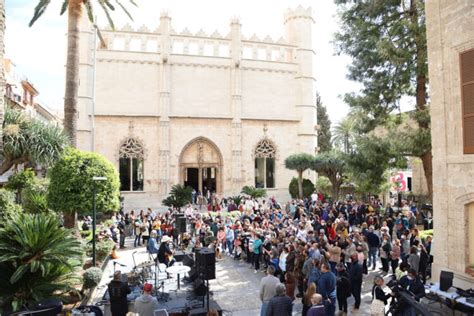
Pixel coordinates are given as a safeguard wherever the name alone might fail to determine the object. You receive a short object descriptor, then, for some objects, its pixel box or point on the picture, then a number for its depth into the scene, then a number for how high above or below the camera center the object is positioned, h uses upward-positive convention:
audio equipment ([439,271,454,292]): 7.88 -2.22
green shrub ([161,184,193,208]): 24.27 -1.53
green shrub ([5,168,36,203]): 16.84 -0.23
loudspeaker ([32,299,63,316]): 6.92 -2.47
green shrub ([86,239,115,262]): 13.12 -2.61
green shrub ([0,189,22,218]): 13.08 -1.06
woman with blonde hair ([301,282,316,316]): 6.84 -2.29
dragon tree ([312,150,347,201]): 27.34 +0.40
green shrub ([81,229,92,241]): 15.93 -2.51
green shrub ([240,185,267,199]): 27.95 -1.33
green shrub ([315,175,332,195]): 33.47 -1.10
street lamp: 11.33 -0.21
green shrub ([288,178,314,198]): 29.69 -1.12
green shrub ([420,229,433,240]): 13.61 -2.25
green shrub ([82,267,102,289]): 9.84 -2.68
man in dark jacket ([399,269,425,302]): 7.50 -2.21
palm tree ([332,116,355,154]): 47.24 +5.23
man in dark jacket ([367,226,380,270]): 11.91 -2.19
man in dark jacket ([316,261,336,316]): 7.51 -2.18
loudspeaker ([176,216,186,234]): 16.20 -2.15
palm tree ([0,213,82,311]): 7.94 -1.78
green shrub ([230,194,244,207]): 25.38 -1.75
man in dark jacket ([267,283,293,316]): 6.37 -2.21
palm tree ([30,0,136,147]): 14.75 +4.37
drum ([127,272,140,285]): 10.25 -2.81
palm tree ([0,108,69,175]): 14.20 +1.30
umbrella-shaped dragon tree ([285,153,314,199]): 28.52 +0.79
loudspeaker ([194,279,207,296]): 9.10 -2.75
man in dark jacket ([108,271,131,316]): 7.96 -2.56
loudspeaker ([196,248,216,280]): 9.05 -2.16
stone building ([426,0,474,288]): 9.54 +1.09
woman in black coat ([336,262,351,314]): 8.24 -2.48
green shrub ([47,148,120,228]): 12.45 -0.31
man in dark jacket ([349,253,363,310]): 8.62 -2.34
